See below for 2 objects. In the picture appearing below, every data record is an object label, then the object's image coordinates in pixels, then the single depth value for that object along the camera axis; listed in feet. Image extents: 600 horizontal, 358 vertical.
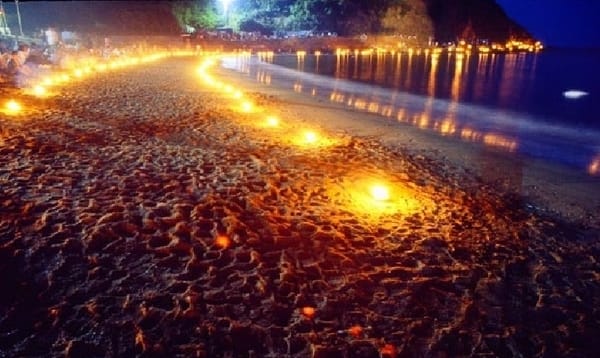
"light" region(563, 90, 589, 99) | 103.86
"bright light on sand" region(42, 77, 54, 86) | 54.12
